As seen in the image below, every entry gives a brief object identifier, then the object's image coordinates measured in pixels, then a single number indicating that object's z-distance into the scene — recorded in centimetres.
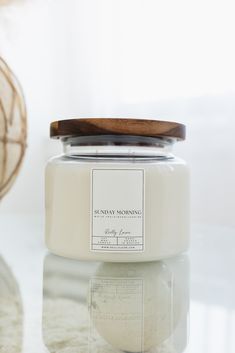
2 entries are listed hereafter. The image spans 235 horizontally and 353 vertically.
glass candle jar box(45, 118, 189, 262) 53
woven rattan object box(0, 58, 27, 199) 88
